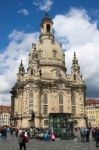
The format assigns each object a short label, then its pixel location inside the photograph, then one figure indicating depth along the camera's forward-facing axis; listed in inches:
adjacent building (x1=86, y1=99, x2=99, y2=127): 5344.5
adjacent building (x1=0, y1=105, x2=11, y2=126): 6574.8
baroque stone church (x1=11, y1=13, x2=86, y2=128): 2913.4
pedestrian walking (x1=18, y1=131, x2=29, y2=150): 864.9
